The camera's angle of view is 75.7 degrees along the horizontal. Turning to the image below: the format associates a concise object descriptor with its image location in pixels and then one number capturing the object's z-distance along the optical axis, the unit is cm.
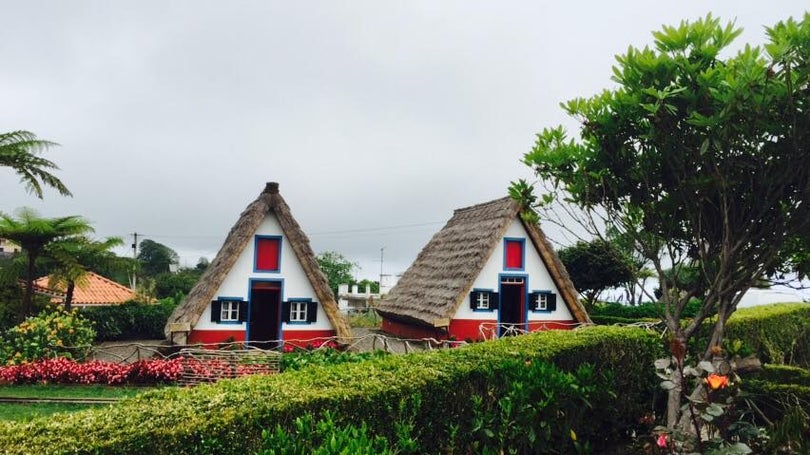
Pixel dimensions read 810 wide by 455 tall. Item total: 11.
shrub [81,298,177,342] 1847
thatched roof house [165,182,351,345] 1253
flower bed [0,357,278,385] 1025
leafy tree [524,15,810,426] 545
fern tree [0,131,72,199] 1477
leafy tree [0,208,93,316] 1483
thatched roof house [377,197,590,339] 1460
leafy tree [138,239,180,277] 5500
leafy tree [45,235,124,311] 1603
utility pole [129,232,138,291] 3705
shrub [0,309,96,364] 1174
